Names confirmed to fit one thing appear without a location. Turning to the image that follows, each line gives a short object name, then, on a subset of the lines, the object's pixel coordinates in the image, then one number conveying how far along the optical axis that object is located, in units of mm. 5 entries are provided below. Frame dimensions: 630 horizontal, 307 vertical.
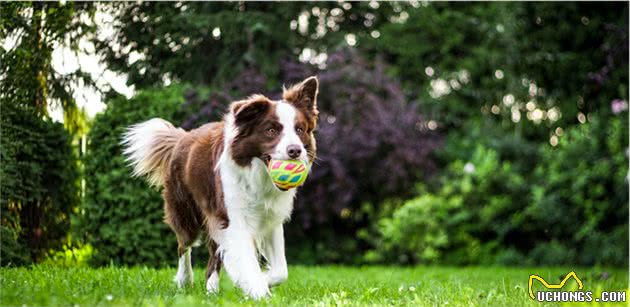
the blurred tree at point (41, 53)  7641
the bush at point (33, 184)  7641
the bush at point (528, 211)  11406
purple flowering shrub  11820
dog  5395
